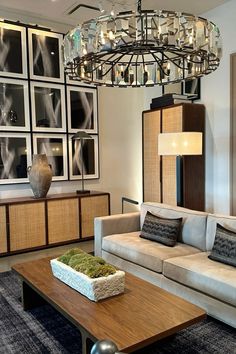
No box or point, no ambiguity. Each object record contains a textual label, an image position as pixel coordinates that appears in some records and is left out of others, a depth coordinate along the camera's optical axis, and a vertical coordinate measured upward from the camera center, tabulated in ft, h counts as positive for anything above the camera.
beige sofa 7.72 -2.96
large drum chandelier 5.86 +2.39
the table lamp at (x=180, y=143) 11.79 +0.56
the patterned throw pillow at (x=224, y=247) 8.48 -2.49
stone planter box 6.81 -2.80
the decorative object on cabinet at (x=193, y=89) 15.78 +3.50
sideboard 13.79 -2.82
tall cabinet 14.76 -0.24
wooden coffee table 5.56 -3.08
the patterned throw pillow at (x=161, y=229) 10.57 -2.49
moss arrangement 7.15 -2.54
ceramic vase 14.62 -0.73
